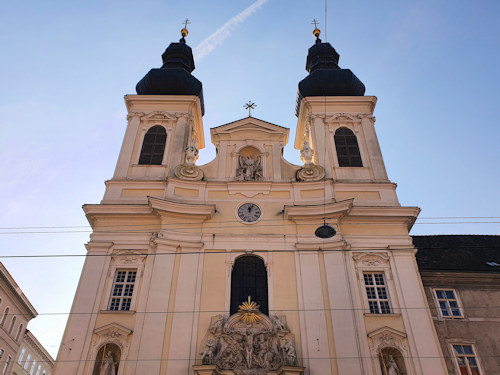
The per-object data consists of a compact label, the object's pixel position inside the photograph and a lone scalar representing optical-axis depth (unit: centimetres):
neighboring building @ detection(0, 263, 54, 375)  3011
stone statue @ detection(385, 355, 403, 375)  1442
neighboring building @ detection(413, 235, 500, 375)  1538
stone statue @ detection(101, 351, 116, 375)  1438
